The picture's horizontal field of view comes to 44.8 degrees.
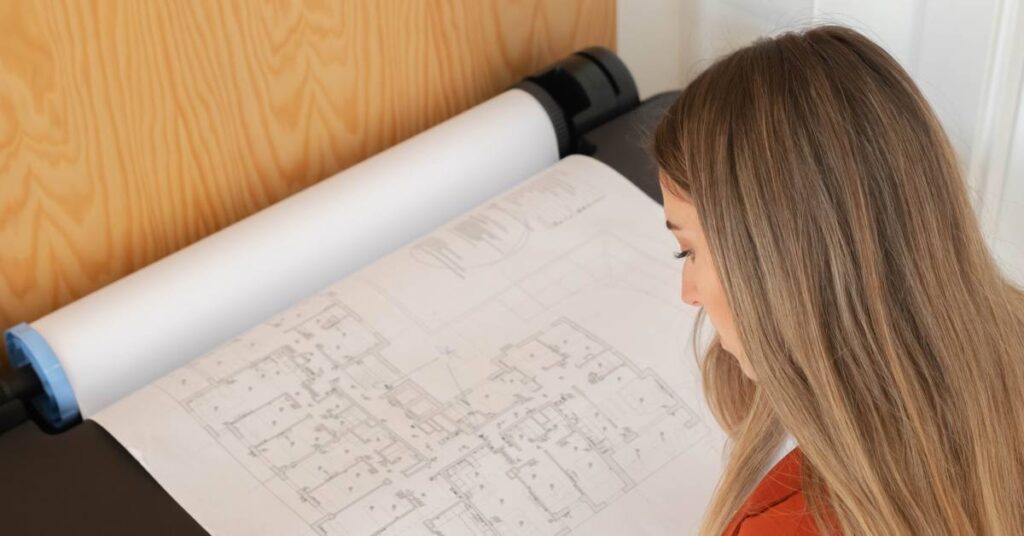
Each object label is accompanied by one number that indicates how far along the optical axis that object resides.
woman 0.66
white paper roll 0.97
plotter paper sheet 0.89
